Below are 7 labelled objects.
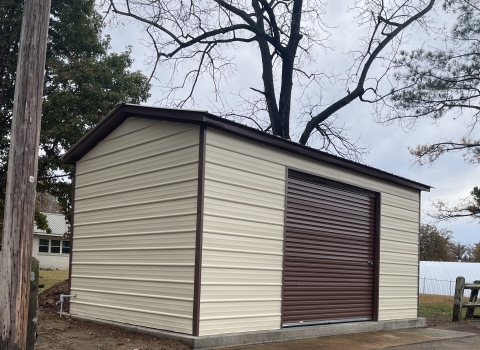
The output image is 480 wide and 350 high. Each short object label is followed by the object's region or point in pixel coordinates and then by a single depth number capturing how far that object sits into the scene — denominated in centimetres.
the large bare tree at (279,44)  1975
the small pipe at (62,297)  1061
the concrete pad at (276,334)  788
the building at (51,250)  3956
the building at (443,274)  3566
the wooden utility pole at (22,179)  565
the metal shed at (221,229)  826
